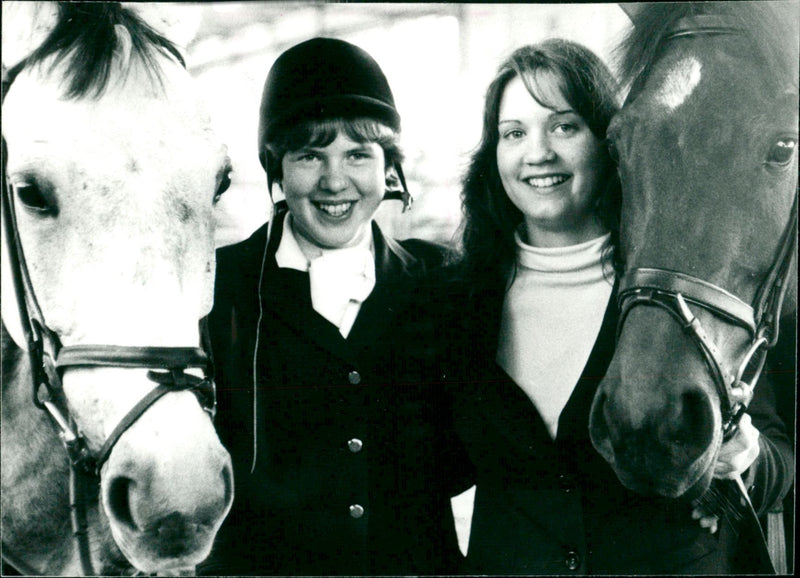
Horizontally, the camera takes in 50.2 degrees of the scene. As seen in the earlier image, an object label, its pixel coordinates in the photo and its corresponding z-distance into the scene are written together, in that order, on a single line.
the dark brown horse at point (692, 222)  2.93
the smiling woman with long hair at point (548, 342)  3.00
